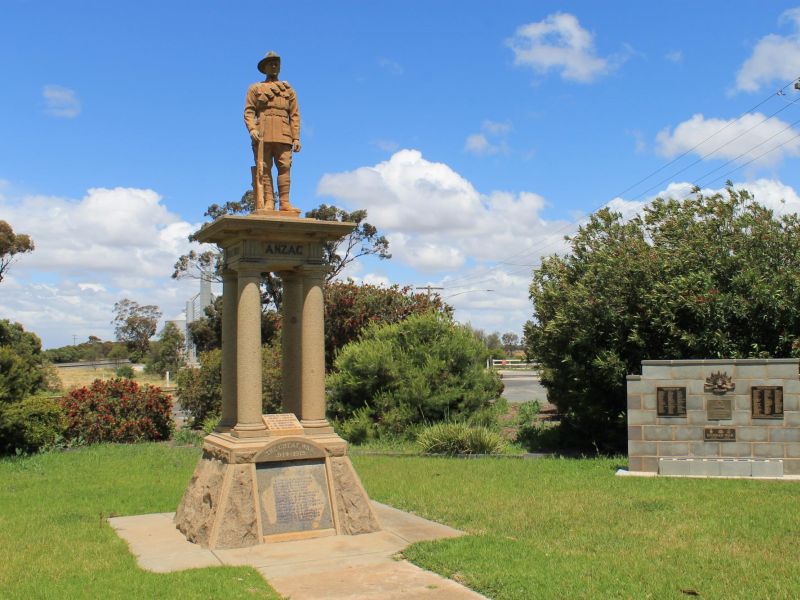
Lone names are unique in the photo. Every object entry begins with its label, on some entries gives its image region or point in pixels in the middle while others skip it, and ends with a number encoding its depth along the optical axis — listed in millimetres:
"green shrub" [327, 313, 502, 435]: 19078
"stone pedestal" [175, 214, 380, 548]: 8898
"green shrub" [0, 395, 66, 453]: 16641
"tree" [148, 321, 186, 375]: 60312
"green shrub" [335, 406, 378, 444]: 19047
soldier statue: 9836
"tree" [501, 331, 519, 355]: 129000
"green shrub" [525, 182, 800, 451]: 14789
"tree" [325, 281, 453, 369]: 28547
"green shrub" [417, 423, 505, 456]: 16344
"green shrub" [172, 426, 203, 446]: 19572
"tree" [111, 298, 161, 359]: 77375
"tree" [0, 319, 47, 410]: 17156
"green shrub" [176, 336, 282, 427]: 21812
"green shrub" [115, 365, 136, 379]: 53494
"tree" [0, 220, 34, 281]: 42344
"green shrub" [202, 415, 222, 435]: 19448
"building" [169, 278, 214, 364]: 44594
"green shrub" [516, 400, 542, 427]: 22011
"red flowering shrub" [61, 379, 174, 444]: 19578
